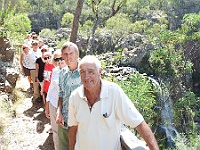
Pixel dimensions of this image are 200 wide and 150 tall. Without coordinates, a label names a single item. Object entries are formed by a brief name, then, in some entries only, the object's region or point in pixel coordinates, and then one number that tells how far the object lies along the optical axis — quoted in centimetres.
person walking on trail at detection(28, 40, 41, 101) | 418
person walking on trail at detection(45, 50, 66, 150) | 228
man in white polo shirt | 117
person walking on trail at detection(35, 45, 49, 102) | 361
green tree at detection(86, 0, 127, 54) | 723
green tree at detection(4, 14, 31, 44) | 769
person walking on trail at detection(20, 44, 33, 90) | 420
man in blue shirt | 176
